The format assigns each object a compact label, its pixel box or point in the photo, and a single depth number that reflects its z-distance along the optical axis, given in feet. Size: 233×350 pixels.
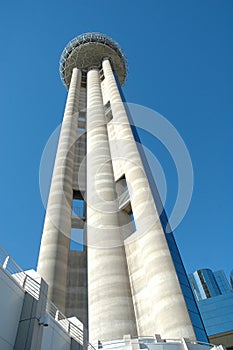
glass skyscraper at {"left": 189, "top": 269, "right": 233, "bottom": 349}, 231.91
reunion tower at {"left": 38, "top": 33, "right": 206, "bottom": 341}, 102.06
